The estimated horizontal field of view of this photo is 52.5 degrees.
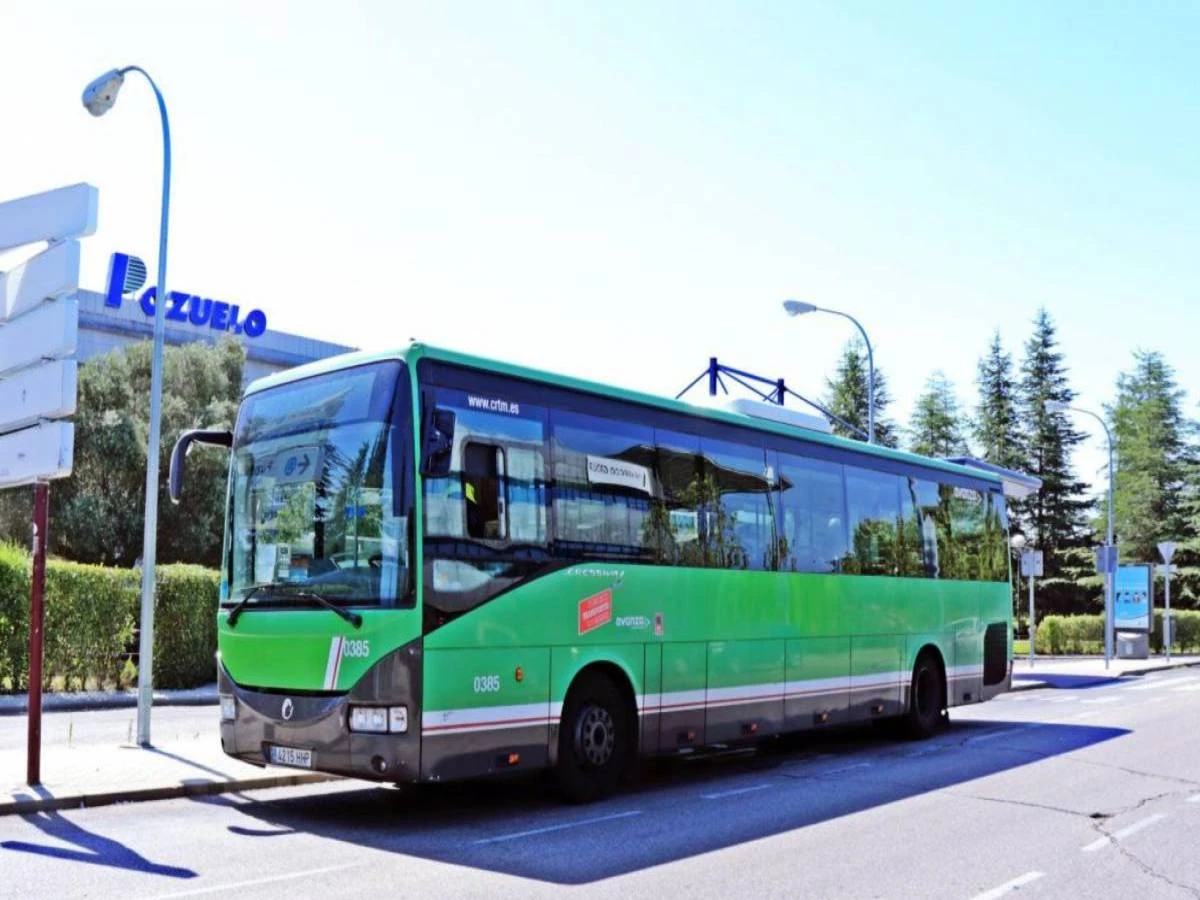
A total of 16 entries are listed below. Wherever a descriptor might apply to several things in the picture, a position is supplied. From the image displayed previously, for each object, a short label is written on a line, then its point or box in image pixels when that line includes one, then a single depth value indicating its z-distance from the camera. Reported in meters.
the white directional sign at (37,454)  10.53
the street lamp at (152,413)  13.60
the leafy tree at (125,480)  38.31
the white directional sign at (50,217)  10.71
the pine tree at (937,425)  77.19
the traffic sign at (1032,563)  33.16
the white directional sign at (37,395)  10.54
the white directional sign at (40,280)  10.63
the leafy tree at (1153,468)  70.25
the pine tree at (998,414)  71.25
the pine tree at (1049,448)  68.56
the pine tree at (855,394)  73.81
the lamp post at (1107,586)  35.66
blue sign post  40.12
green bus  9.06
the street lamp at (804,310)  25.30
